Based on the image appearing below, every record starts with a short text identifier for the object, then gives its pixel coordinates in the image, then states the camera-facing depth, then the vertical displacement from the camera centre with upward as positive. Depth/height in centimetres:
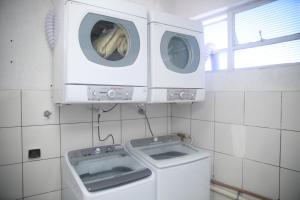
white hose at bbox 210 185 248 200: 154 -79
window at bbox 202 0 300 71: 142 +51
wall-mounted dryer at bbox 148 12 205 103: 137 +30
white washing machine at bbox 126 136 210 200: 125 -50
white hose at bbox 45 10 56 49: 131 +46
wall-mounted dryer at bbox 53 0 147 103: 107 +28
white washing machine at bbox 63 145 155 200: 101 -48
